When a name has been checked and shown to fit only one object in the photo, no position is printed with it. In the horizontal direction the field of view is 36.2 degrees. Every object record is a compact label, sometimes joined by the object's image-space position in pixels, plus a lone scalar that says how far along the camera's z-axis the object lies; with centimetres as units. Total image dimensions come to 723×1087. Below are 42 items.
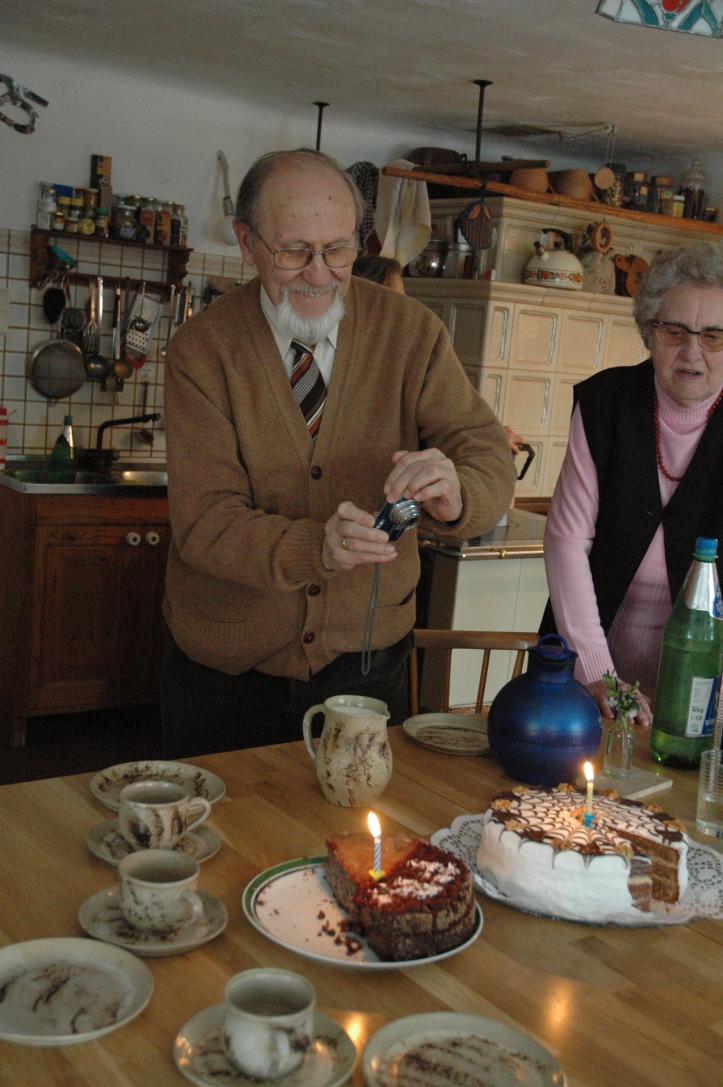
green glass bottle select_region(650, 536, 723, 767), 165
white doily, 115
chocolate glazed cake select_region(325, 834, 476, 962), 104
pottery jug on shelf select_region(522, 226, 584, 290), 530
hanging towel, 483
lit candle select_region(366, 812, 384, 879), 111
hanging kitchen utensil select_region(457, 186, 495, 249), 501
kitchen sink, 384
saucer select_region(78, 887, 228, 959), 102
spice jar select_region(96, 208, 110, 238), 449
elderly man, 173
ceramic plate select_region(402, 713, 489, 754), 162
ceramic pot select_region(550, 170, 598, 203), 531
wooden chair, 205
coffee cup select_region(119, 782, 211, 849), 117
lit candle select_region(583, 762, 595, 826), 125
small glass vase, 153
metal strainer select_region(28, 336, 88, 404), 445
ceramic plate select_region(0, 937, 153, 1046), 90
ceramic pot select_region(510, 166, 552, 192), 512
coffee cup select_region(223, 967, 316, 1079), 82
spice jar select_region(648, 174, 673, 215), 559
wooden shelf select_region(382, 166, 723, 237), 465
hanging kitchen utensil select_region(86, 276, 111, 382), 455
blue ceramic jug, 147
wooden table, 90
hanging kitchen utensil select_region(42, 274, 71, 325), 447
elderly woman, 192
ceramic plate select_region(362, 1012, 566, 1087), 87
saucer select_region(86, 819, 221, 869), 119
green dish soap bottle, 429
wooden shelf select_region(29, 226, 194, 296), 439
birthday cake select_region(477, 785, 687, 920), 115
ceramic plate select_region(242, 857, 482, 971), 104
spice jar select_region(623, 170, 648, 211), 564
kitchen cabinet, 388
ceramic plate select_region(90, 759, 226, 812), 138
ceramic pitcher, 136
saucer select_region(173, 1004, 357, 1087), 85
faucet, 445
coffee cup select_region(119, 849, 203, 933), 103
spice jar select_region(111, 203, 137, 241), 454
